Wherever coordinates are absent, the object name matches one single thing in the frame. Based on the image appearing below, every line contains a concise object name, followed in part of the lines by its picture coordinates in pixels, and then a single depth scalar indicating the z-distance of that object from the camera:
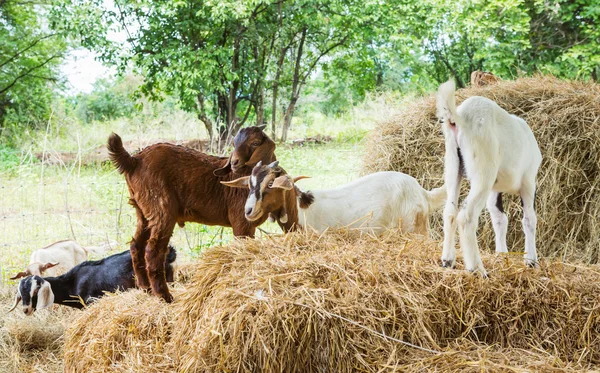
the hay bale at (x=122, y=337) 2.97
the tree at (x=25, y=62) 12.83
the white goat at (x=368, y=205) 3.79
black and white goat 4.50
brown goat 3.25
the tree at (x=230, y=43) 10.39
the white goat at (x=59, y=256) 5.37
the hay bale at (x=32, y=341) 4.02
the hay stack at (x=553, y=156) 4.82
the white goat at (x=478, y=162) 2.93
